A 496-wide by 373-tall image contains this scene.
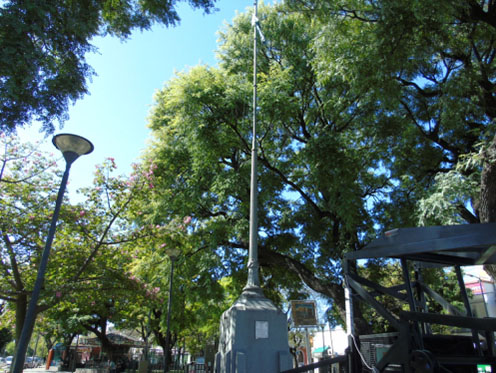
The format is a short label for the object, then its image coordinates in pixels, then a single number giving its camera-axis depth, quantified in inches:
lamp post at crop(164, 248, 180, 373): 507.0
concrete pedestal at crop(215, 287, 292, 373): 232.4
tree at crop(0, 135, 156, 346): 447.5
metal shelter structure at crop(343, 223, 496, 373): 139.6
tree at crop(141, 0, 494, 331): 360.2
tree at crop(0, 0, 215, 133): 205.3
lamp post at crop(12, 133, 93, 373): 235.5
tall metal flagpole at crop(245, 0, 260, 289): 272.5
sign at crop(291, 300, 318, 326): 446.3
